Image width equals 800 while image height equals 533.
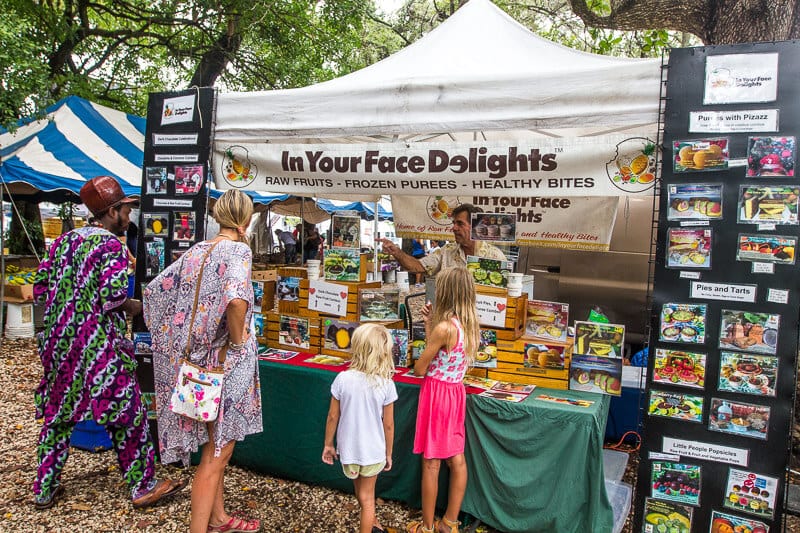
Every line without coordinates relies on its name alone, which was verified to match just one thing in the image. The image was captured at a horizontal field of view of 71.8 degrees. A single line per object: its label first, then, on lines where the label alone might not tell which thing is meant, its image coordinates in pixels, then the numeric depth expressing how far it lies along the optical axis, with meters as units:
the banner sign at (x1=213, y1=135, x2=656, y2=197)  3.04
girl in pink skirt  2.95
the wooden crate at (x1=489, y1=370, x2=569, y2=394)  3.43
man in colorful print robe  3.21
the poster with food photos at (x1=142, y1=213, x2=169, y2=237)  3.99
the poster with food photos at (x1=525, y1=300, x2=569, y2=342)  3.51
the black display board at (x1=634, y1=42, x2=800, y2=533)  2.57
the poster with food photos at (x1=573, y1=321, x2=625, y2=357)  3.28
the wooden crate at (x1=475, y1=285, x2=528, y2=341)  3.46
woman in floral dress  2.64
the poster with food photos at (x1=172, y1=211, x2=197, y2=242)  3.93
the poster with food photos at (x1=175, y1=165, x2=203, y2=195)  3.92
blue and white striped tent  7.12
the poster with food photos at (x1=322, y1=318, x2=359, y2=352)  3.90
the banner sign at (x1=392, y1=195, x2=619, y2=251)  5.79
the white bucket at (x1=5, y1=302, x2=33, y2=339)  8.05
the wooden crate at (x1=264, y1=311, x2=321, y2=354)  4.12
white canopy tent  2.87
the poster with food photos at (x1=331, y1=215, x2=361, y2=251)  4.10
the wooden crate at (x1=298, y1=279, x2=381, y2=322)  3.87
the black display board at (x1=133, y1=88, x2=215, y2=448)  3.91
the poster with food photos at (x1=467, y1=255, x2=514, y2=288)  3.52
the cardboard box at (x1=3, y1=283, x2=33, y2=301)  7.98
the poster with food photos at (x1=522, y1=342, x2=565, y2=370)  3.44
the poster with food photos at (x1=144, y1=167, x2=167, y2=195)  4.03
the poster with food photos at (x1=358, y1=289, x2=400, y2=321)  3.81
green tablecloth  2.94
